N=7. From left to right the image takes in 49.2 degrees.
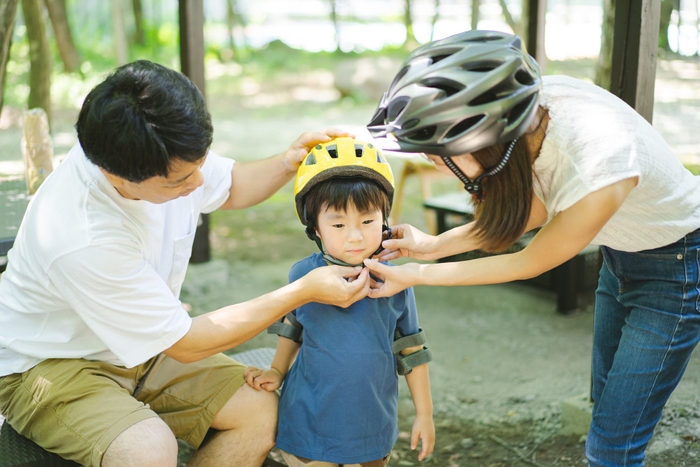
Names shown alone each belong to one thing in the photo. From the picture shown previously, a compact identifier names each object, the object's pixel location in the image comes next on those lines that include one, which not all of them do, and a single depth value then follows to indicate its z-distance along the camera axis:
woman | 2.09
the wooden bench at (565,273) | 5.55
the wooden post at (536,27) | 6.27
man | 2.30
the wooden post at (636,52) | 3.03
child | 2.51
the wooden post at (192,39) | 5.52
